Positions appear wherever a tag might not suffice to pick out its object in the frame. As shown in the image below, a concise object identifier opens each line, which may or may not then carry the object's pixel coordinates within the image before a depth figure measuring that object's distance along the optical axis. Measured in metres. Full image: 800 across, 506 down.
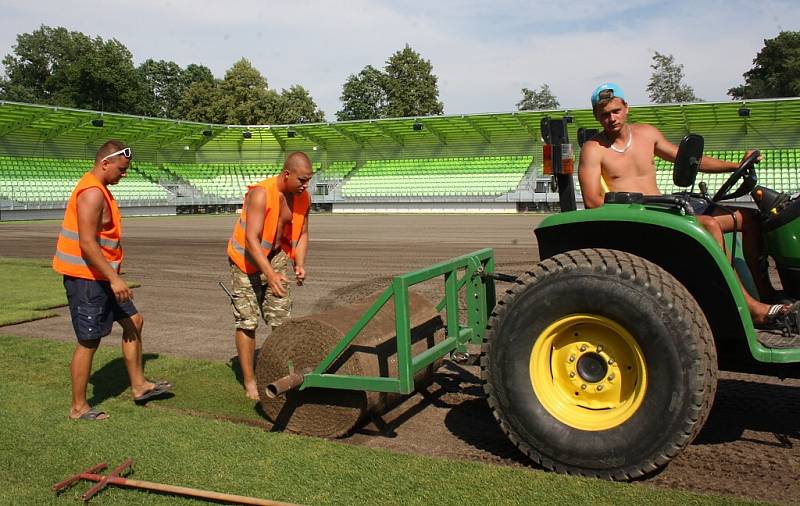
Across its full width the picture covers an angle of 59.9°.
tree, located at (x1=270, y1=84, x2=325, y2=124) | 67.88
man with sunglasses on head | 4.61
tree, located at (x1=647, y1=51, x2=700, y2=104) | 79.94
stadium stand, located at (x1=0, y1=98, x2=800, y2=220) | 39.09
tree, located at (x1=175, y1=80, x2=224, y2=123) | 67.39
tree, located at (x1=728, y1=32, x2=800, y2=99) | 66.28
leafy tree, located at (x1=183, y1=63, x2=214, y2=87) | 84.25
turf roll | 4.25
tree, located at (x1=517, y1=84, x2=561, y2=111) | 97.75
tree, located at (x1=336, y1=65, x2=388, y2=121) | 77.50
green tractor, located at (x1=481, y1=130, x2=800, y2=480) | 3.28
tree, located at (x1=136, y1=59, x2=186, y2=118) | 82.75
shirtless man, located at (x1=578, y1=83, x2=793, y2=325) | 4.04
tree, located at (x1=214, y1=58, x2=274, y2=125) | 66.56
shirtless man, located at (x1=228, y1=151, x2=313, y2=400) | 4.99
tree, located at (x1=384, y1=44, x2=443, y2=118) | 72.50
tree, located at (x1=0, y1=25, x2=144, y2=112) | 70.99
